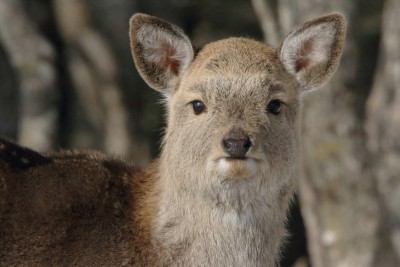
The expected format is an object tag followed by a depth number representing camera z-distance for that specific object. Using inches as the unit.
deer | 303.9
